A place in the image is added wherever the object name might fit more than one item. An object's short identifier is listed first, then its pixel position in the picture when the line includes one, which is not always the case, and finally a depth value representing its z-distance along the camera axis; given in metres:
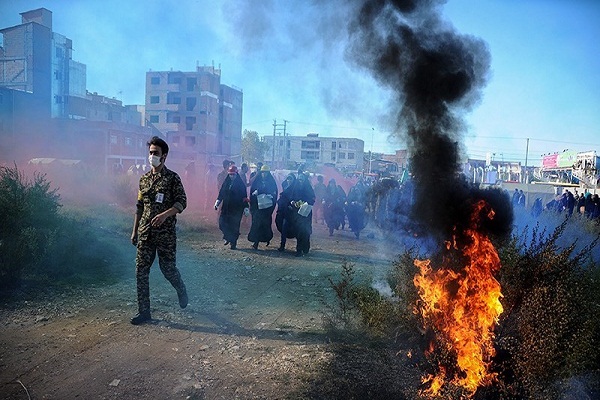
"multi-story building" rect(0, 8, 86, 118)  36.22
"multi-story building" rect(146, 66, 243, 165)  51.81
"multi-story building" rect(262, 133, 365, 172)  61.62
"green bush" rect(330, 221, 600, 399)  3.24
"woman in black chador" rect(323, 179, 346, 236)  13.44
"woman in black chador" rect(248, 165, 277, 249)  9.62
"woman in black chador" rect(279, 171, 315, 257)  9.38
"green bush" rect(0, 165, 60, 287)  5.54
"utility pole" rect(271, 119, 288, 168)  55.16
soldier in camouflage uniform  4.67
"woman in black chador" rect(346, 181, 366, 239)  13.26
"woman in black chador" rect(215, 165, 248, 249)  9.49
